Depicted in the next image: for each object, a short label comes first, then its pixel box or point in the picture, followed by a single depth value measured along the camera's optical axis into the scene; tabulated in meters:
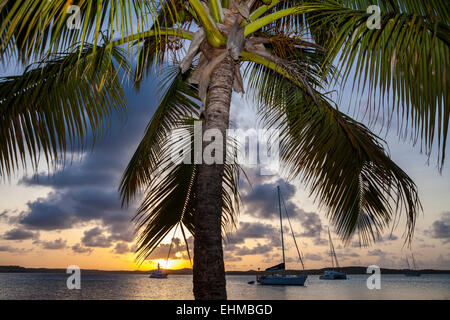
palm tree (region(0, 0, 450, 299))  2.43
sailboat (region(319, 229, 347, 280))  108.07
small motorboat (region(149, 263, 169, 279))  134.30
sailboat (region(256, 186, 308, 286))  66.88
